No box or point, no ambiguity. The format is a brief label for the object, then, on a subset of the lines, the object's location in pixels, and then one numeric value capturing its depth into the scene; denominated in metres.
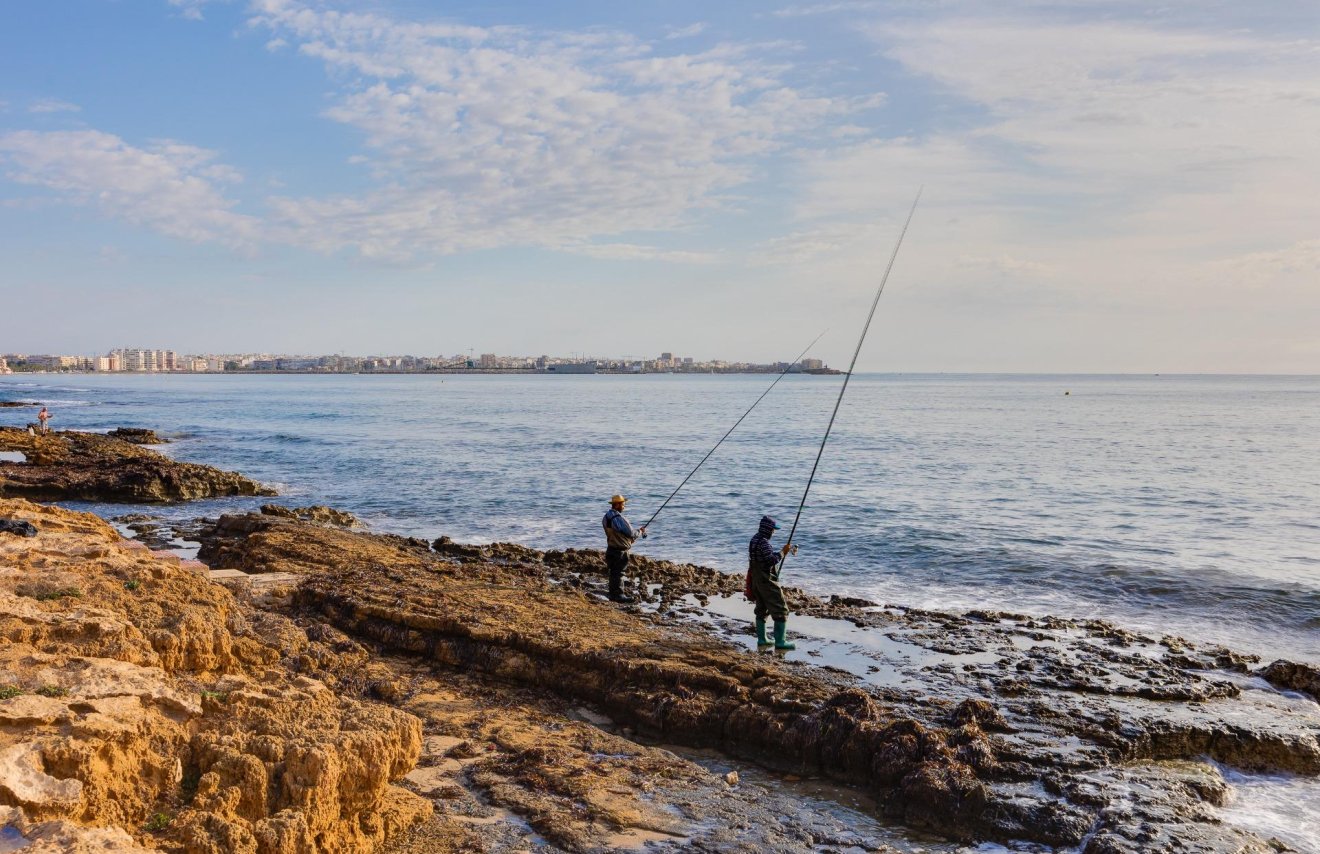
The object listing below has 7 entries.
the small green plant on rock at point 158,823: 4.64
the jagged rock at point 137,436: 38.81
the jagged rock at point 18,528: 10.90
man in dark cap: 11.07
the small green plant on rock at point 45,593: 7.53
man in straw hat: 13.49
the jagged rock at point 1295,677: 10.07
